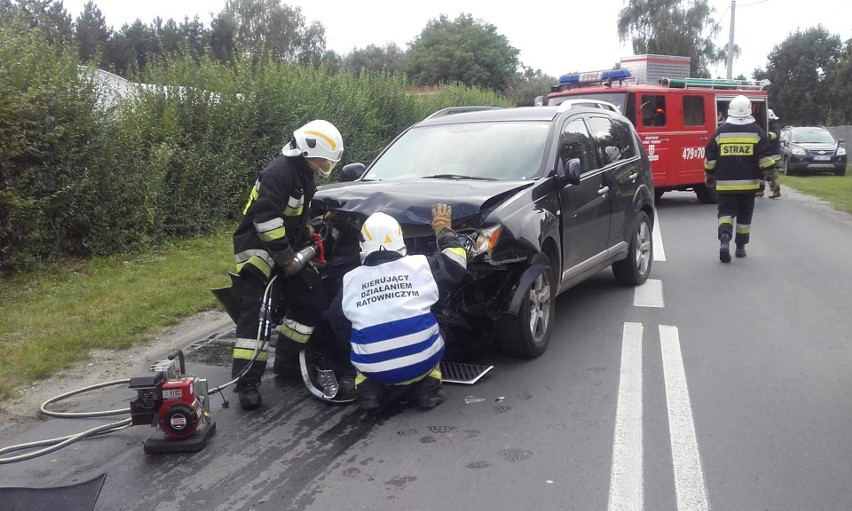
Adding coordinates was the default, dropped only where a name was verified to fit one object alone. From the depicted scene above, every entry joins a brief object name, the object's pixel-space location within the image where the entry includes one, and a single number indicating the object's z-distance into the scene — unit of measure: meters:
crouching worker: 4.54
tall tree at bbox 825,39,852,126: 42.22
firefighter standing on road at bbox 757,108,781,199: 17.81
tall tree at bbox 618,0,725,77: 56.06
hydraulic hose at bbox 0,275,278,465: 4.13
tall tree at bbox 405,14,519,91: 53.88
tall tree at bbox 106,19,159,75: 62.75
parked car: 26.69
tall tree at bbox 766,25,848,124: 49.62
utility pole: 35.84
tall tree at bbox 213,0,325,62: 65.25
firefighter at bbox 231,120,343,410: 4.84
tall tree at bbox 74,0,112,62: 61.03
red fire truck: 15.29
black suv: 5.25
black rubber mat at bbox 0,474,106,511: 3.23
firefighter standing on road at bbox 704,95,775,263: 9.39
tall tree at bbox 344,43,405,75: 69.00
